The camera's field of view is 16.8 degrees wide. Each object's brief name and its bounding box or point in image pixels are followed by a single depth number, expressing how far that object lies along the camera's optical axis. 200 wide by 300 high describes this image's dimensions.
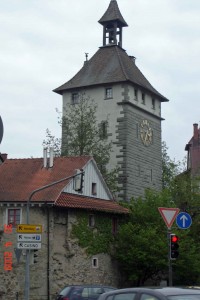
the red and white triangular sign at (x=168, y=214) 20.20
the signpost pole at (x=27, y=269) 27.88
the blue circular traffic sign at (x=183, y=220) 21.72
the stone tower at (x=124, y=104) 59.25
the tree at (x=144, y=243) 45.34
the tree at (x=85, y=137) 58.88
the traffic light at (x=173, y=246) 21.55
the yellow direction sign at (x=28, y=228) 26.62
